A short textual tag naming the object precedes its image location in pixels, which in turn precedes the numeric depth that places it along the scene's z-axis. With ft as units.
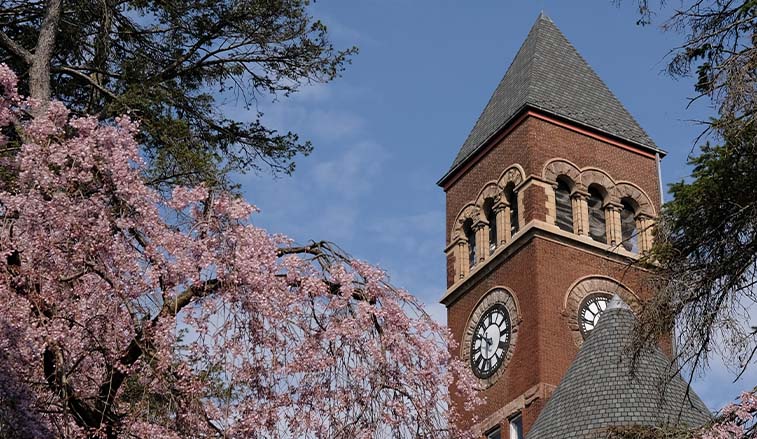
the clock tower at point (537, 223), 88.58
